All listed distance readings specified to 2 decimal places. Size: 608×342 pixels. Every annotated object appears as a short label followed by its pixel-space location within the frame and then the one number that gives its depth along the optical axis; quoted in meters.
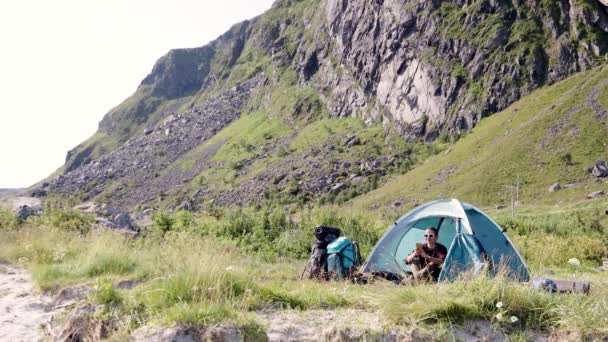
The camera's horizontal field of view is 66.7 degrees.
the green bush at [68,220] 12.61
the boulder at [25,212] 13.92
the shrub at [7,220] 12.11
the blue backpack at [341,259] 8.88
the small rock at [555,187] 40.97
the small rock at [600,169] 40.12
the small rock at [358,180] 68.59
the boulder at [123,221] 15.66
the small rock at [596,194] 36.28
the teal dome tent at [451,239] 8.14
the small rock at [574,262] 13.03
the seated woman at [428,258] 8.00
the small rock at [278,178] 80.56
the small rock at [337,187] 68.12
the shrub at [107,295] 5.79
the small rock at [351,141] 84.38
